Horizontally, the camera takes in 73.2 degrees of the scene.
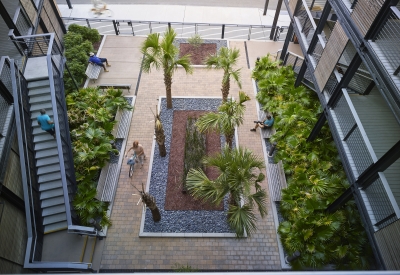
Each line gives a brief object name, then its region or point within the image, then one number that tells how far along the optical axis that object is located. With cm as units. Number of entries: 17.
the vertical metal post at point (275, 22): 1648
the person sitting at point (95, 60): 1458
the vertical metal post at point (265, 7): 1968
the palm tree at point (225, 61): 1091
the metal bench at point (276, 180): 1035
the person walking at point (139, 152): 1035
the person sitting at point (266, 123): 1181
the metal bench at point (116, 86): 1402
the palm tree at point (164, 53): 1077
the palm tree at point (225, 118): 909
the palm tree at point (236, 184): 730
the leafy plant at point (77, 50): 1384
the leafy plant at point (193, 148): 1112
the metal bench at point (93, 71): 1436
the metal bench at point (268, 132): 1215
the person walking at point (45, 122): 963
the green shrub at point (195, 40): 1642
